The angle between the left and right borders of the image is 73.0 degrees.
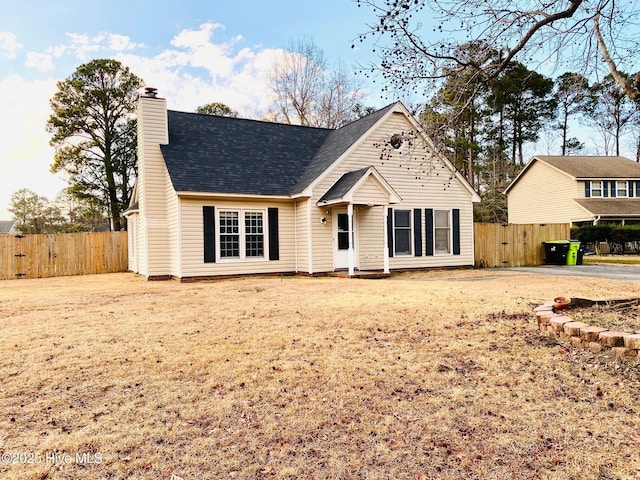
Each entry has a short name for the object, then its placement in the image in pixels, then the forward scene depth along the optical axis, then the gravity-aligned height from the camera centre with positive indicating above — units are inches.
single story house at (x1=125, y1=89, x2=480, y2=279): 541.0 +47.8
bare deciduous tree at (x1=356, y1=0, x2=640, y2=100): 219.6 +108.8
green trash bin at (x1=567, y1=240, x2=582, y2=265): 717.3 -32.5
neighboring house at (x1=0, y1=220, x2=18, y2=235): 2209.2 +108.6
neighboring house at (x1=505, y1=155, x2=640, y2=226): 1072.2 +116.2
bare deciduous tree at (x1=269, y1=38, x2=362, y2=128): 1177.4 +419.1
